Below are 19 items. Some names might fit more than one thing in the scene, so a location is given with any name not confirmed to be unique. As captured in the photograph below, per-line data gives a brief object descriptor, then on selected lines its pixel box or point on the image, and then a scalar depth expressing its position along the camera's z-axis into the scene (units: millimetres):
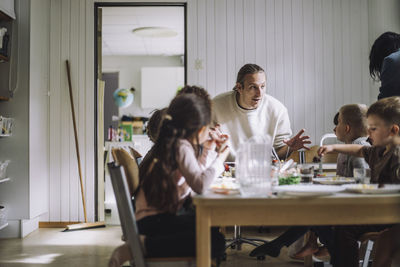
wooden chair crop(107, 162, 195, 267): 1409
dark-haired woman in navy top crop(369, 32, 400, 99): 2357
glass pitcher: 1401
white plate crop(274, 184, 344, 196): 1344
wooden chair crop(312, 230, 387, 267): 1816
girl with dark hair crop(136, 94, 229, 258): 1459
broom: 3896
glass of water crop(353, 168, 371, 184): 1646
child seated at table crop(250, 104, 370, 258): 2119
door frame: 4160
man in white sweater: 2877
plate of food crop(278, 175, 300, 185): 1736
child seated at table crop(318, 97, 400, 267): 1752
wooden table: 1332
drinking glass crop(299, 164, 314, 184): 1878
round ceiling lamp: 5980
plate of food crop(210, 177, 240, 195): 1442
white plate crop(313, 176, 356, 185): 1794
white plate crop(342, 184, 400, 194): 1374
